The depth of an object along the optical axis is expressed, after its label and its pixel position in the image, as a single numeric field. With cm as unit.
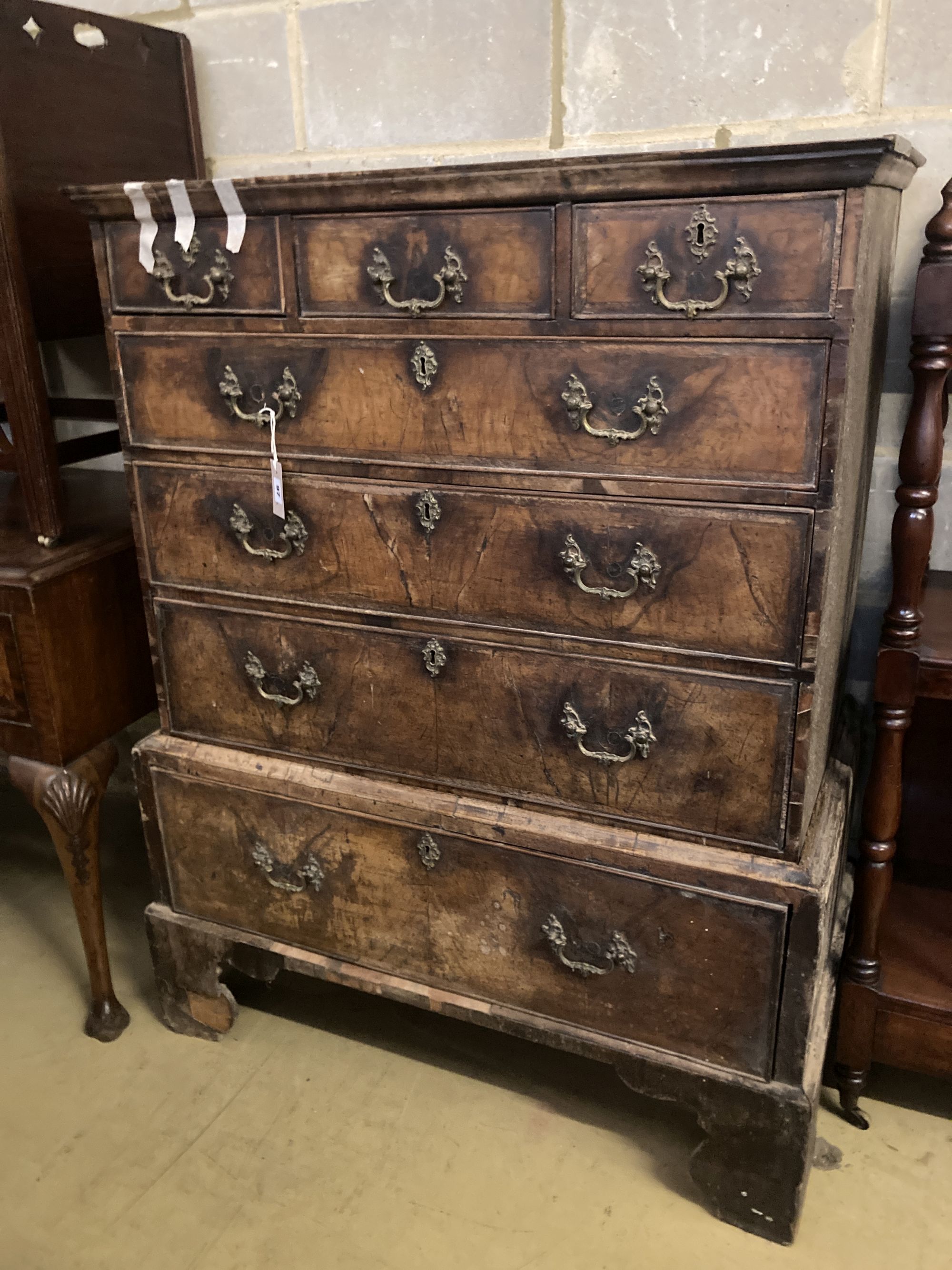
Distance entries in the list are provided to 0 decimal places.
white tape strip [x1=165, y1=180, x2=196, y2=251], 132
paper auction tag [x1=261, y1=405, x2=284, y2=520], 140
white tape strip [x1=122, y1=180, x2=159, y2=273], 134
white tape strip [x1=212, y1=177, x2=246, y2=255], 128
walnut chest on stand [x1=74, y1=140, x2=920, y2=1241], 114
